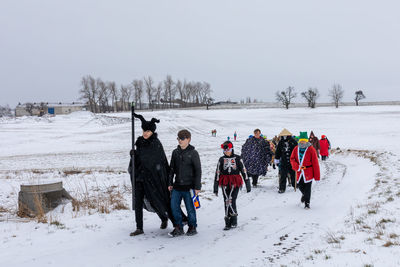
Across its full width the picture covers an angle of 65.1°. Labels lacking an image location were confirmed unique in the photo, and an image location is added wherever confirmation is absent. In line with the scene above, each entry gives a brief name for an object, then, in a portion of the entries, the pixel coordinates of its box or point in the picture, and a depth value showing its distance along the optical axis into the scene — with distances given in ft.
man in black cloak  18.94
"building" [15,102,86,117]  491.14
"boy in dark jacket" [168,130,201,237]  18.99
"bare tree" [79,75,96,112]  338.75
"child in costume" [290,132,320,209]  26.05
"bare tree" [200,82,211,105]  398.83
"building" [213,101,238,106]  464.44
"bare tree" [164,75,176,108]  374.22
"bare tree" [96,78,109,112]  348.79
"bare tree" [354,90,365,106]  329.52
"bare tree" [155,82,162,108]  374.22
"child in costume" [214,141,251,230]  20.84
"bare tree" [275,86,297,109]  321.46
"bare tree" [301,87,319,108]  309.85
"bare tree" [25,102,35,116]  422.00
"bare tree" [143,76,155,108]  368.48
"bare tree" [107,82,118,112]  357.82
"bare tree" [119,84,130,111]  366.22
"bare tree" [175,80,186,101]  386.77
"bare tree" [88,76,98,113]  343.52
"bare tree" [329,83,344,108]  344.08
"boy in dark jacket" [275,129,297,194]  32.68
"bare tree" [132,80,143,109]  366.22
